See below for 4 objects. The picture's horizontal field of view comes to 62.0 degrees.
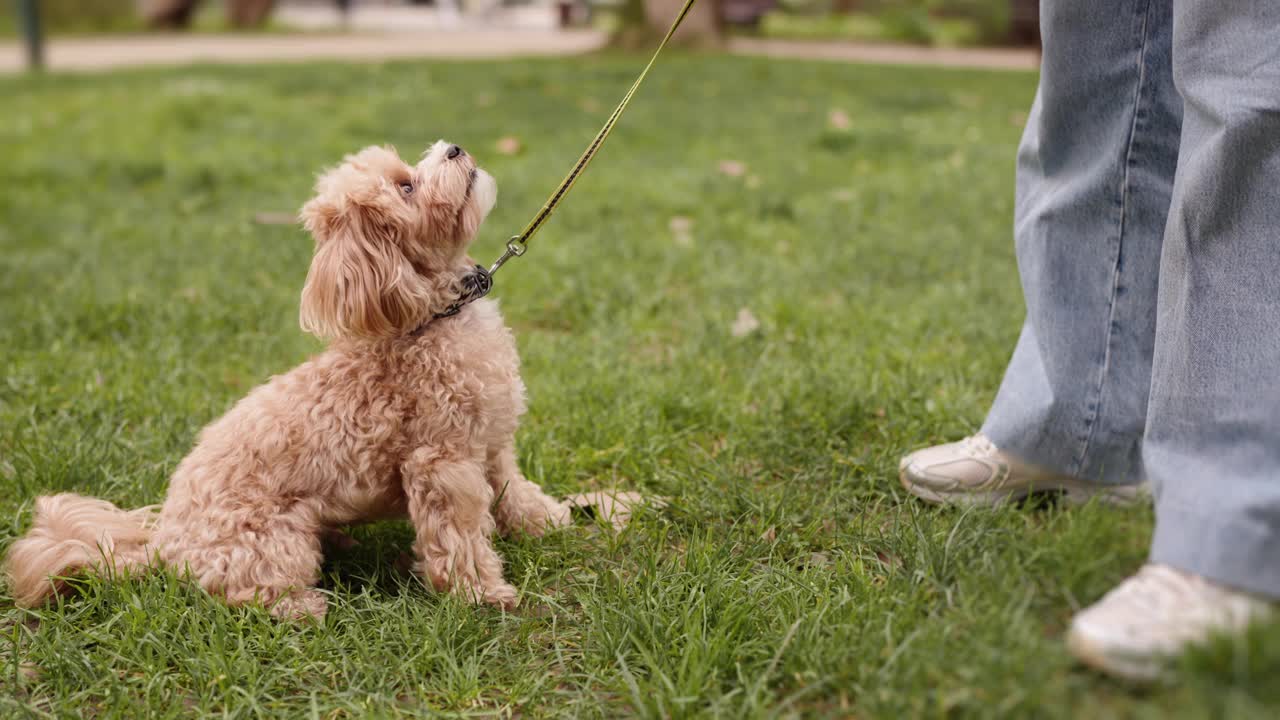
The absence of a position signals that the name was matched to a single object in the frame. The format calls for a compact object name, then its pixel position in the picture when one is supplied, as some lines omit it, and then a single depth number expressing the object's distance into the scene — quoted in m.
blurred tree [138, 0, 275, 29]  24.86
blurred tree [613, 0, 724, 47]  16.66
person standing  1.54
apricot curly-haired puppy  2.45
